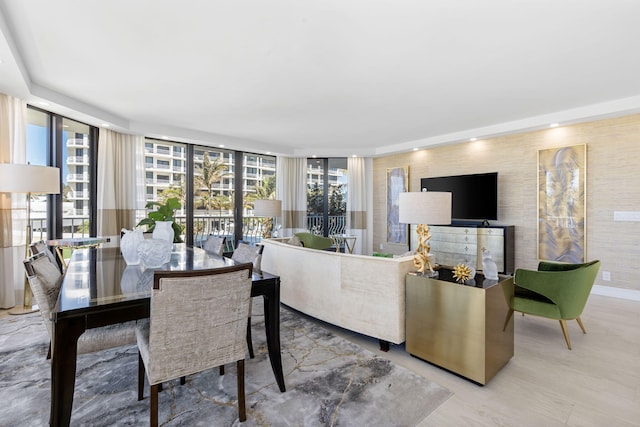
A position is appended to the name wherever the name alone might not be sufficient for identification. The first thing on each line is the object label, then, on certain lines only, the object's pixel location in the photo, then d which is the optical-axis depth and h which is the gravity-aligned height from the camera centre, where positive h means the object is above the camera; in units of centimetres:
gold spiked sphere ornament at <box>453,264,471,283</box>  232 -46
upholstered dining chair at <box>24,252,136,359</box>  166 -57
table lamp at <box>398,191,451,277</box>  241 -1
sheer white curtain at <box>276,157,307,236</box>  711 +43
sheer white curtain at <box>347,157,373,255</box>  737 +9
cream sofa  249 -71
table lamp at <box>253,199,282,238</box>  549 +4
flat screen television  527 +31
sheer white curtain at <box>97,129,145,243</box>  480 +46
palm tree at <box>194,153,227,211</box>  611 +70
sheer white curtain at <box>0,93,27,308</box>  342 -4
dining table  142 -47
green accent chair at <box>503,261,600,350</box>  262 -70
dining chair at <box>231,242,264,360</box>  246 -39
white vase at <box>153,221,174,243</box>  275 -19
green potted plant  468 -6
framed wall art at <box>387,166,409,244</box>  682 +25
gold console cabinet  206 -81
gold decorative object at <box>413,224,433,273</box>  247 -34
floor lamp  312 +29
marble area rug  173 -115
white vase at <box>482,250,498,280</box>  237 -43
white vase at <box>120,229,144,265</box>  236 -27
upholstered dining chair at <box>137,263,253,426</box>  143 -56
